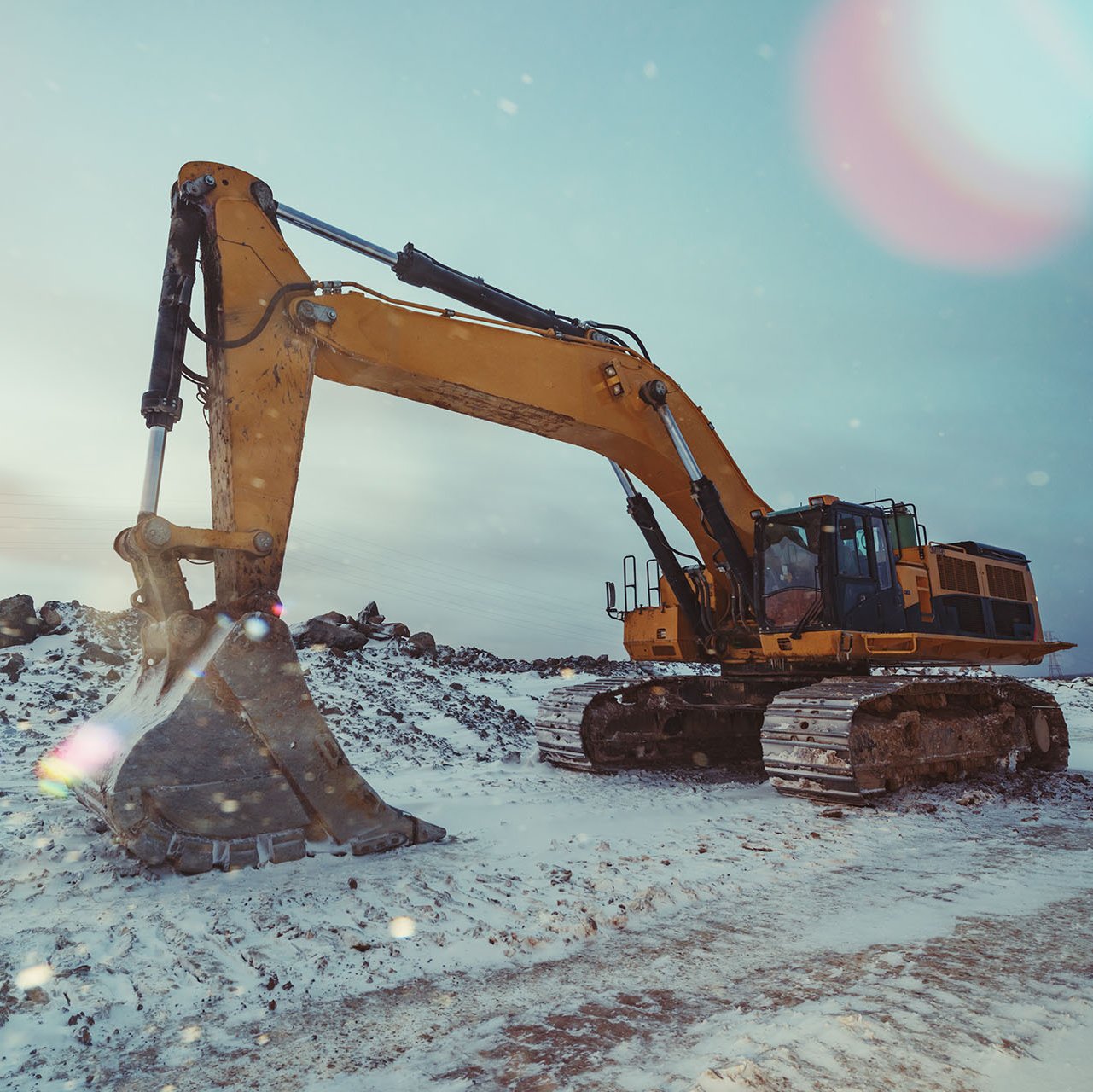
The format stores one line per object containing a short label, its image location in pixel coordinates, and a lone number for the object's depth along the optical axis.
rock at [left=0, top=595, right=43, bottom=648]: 14.24
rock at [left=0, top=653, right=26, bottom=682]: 12.42
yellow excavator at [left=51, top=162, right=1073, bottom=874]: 4.83
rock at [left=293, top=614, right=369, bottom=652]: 15.73
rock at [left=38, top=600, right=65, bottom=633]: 15.02
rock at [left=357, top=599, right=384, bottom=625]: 18.75
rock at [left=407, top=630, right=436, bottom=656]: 17.59
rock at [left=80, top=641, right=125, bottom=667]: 14.02
